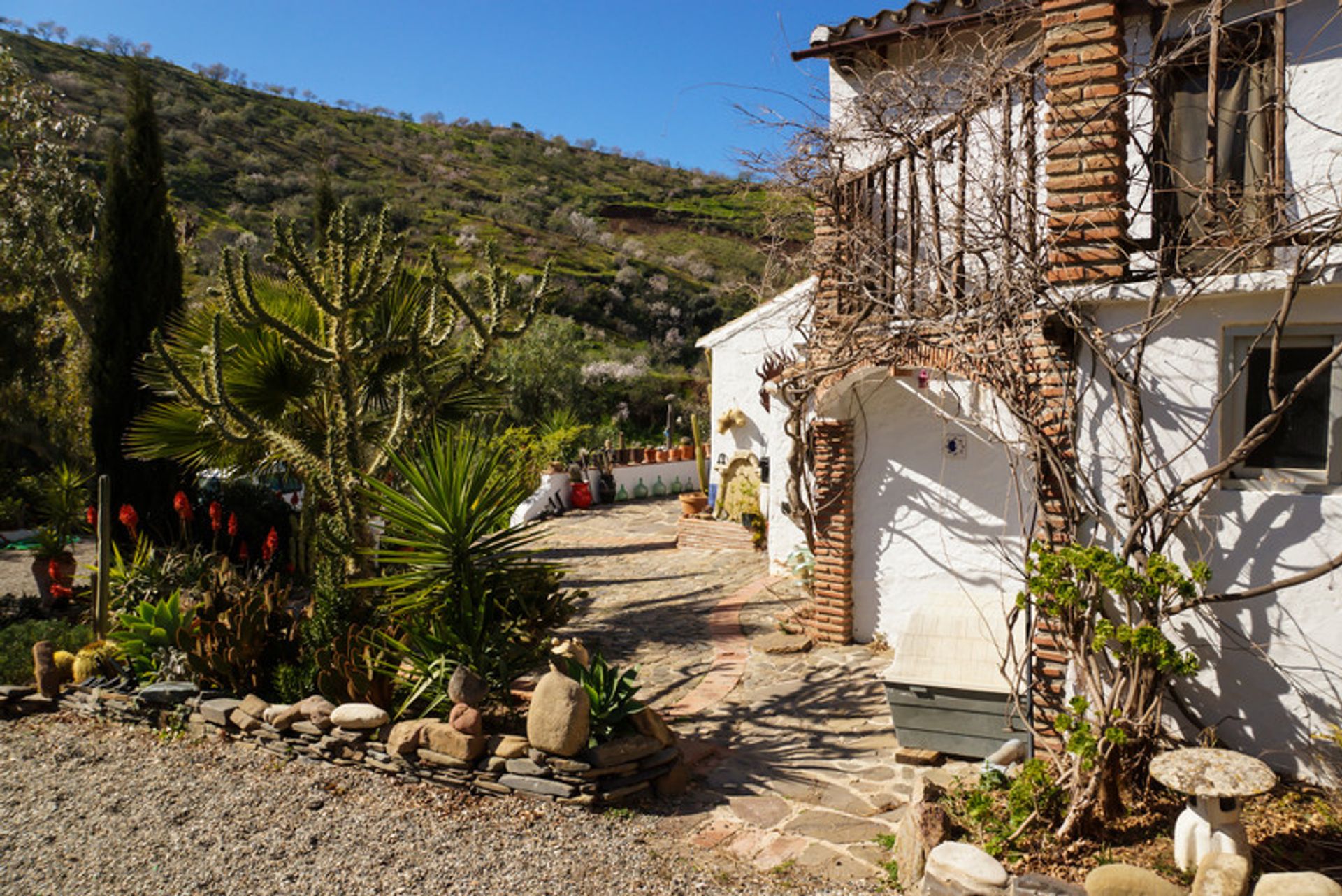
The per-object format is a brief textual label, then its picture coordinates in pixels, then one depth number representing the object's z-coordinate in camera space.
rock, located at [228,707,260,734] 6.95
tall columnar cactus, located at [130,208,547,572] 7.91
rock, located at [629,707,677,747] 6.05
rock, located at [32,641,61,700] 8.06
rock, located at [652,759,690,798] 5.92
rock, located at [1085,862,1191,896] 3.91
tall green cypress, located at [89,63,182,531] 11.80
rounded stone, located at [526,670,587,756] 5.69
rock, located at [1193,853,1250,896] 3.82
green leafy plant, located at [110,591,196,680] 7.98
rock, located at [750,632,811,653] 8.91
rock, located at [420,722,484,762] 5.95
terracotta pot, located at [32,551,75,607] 10.95
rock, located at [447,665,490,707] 6.22
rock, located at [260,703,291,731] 6.79
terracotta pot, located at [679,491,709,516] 16.97
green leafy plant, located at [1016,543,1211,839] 4.66
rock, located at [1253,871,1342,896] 3.56
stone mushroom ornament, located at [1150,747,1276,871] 3.93
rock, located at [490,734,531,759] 5.93
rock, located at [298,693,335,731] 6.61
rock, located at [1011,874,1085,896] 4.00
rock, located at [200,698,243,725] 7.16
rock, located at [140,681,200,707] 7.44
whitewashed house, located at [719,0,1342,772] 4.96
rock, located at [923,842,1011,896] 4.16
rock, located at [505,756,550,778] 5.81
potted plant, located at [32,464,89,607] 10.87
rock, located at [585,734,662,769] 5.73
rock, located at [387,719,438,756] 6.20
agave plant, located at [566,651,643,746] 5.99
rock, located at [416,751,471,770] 6.00
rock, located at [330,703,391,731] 6.46
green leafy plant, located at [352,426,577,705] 6.77
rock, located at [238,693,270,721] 6.99
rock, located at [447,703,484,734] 6.00
